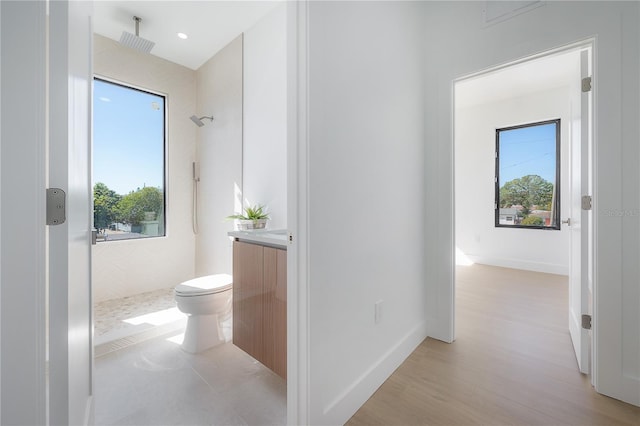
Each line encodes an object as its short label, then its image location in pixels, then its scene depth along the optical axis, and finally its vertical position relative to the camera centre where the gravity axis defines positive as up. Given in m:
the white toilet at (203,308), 1.91 -0.68
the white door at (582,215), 1.64 -0.01
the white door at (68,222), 0.65 -0.03
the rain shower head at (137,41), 2.51 +1.58
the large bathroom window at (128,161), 2.99 +0.58
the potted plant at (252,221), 2.23 -0.07
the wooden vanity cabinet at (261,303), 1.48 -0.53
